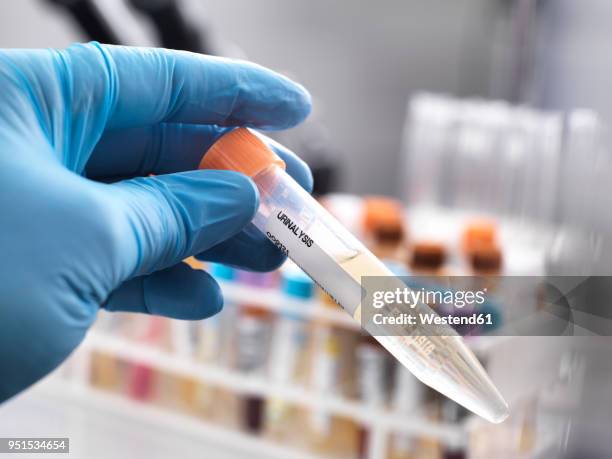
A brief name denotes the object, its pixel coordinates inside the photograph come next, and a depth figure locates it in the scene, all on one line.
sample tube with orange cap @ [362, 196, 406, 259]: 0.97
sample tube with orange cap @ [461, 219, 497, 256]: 0.93
